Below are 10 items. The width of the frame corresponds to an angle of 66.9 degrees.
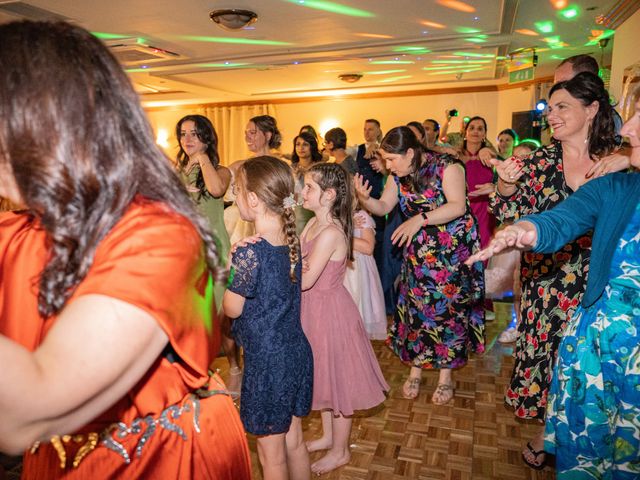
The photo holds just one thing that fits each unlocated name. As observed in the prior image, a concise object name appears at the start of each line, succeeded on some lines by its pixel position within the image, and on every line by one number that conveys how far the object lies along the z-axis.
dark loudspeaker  7.36
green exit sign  6.39
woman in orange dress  0.60
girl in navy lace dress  1.72
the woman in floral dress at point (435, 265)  2.74
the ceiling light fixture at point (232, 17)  4.78
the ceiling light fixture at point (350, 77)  8.24
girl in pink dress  2.20
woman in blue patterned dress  1.30
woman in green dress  3.04
